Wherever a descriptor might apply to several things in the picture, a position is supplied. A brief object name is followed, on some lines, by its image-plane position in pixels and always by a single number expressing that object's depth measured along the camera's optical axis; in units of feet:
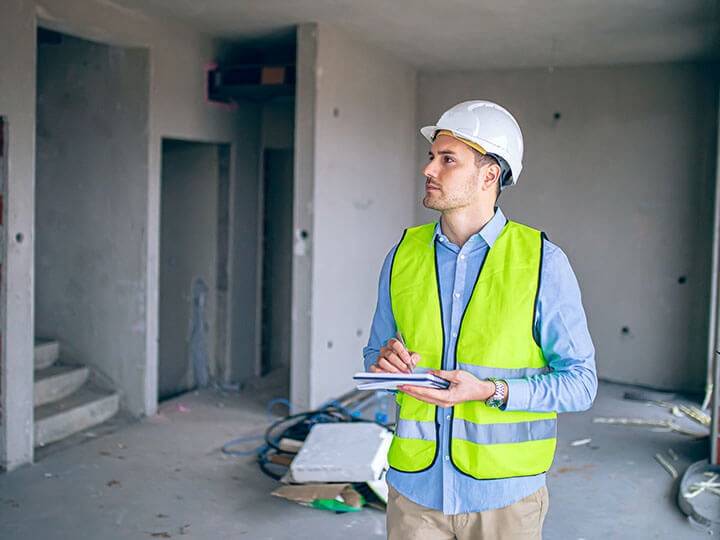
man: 6.09
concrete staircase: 16.47
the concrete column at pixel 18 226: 14.12
